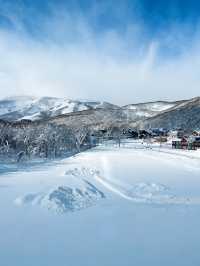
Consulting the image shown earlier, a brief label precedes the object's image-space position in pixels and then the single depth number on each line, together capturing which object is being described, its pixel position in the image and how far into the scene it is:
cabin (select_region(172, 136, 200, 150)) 63.94
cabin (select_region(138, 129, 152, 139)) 130.88
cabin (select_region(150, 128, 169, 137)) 138.36
